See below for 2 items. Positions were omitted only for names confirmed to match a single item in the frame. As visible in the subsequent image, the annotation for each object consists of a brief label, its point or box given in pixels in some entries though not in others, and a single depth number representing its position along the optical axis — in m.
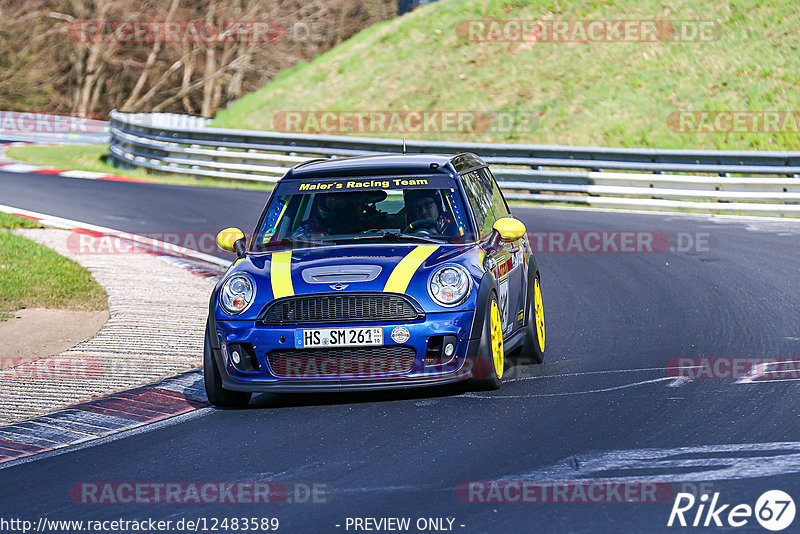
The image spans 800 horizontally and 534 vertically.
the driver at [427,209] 16.61
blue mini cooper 14.74
